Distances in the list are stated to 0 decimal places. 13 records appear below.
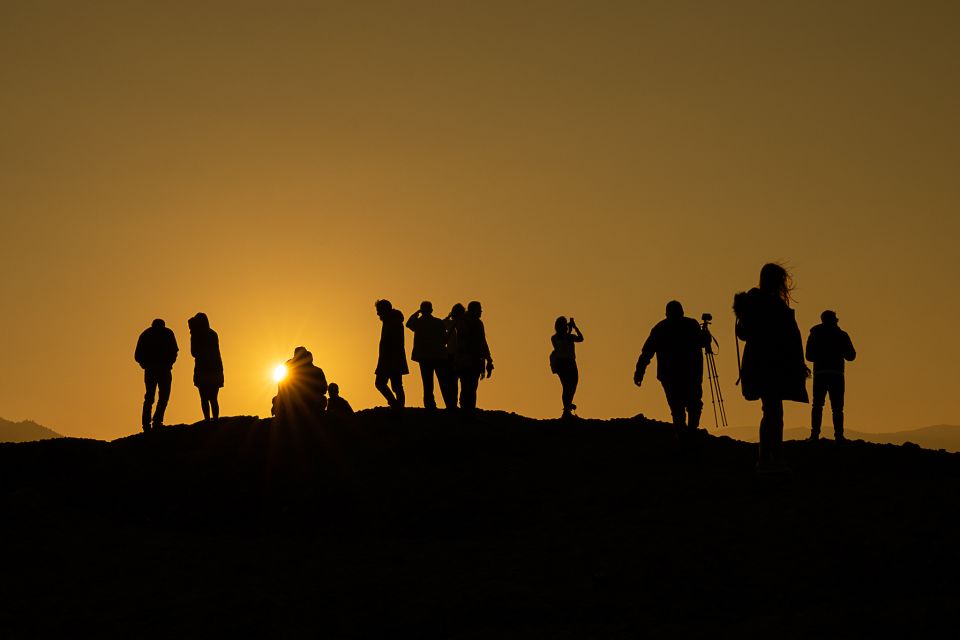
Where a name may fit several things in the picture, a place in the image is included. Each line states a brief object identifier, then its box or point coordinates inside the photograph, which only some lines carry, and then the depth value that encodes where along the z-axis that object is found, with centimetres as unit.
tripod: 1691
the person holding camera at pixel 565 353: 2095
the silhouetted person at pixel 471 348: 1931
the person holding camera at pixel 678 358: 1609
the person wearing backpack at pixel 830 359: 2008
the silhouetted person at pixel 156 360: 2120
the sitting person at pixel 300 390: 1981
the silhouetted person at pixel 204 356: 2211
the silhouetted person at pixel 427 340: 2020
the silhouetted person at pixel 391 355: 2075
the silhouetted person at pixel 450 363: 1984
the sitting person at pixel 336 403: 2130
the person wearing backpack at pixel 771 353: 1335
